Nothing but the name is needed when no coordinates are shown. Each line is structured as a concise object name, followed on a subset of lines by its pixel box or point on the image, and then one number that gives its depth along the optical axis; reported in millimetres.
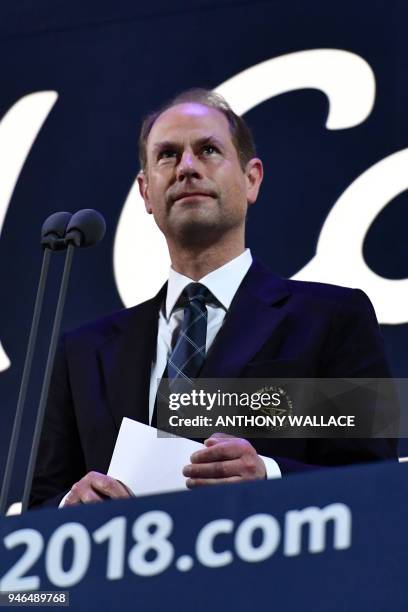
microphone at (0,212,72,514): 3900
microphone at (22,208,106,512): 4273
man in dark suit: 4551
